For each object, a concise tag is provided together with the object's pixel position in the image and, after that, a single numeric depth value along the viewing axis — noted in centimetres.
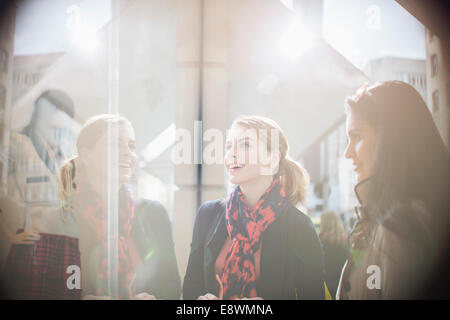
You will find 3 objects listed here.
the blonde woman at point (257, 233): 212
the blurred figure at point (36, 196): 237
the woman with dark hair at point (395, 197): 217
